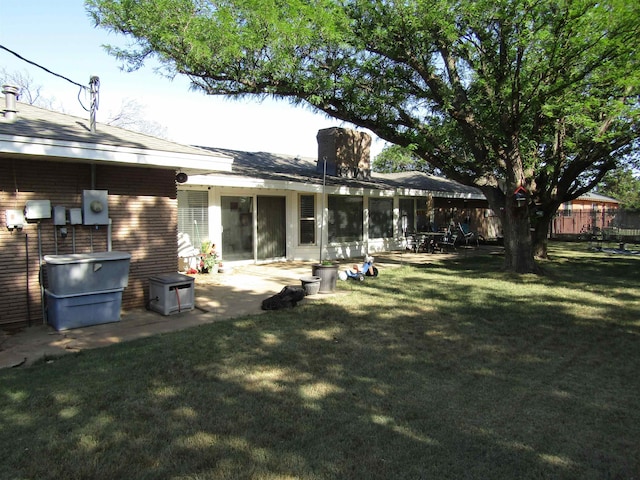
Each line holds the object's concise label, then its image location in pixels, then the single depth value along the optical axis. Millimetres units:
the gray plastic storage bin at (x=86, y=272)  5516
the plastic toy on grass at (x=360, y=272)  9438
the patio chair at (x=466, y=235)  17130
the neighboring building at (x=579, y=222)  25062
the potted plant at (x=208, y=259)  10281
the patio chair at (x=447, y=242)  16156
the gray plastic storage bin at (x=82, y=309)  5613
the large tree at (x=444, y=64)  8125
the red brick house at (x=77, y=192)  5562
